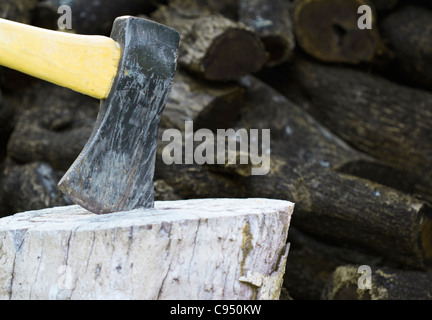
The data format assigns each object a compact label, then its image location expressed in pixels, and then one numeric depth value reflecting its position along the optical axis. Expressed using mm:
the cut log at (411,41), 4242
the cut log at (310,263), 3510
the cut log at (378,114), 4082
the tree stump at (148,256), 1769
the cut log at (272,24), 4234
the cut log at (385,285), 2920
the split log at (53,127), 3764
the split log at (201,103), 3788
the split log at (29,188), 3562
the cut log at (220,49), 3766
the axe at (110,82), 2006
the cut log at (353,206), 3066
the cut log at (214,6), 4254
